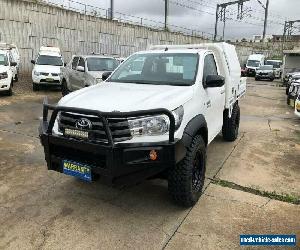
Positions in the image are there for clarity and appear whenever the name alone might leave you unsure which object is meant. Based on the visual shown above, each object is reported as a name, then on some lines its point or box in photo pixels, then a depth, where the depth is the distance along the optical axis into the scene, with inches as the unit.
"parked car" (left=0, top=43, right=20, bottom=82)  588.2
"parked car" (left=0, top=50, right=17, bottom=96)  471.5
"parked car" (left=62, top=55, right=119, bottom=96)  430.2
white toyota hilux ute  128.9
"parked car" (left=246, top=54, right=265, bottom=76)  1347.2
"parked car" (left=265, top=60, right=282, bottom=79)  1202.7
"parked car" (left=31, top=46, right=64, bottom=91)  574.2
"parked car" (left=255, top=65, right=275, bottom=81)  1135.3
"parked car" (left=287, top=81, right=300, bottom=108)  415.0
